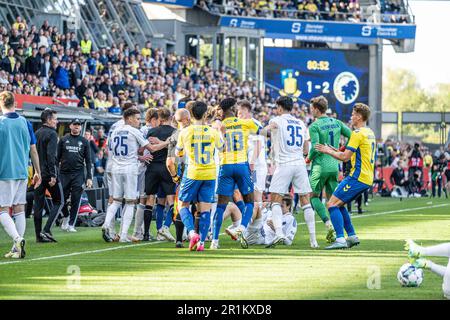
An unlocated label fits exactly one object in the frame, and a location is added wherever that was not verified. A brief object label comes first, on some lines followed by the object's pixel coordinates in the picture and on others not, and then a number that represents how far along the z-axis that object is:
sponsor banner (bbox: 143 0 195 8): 49.88
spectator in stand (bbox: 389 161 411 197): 41.00
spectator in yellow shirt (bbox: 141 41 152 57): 42.38
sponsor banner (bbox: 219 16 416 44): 58.78
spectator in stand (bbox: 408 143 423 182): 42.25
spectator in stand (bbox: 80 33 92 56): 35.97
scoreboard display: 58.69
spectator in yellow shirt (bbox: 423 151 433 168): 46.62
